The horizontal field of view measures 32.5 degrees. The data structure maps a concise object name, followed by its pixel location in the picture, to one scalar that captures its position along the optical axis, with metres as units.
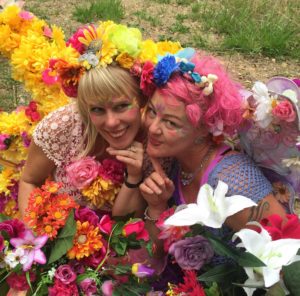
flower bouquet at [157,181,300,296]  1.28
